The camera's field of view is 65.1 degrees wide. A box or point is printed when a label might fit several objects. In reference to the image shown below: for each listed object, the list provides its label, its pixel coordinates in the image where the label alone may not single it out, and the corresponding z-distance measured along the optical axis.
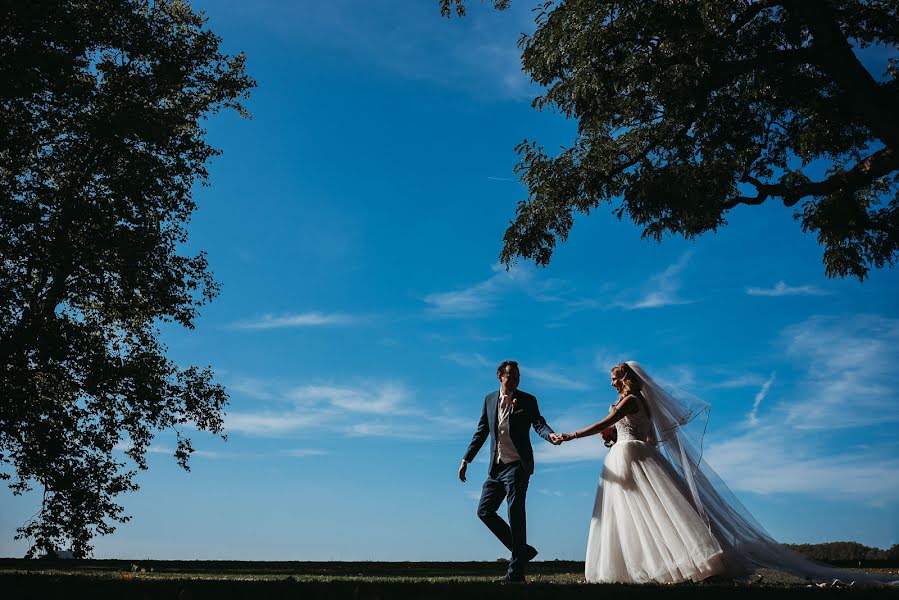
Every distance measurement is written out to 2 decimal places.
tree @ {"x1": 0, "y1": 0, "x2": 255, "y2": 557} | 15.60
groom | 9.28
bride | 8.61
